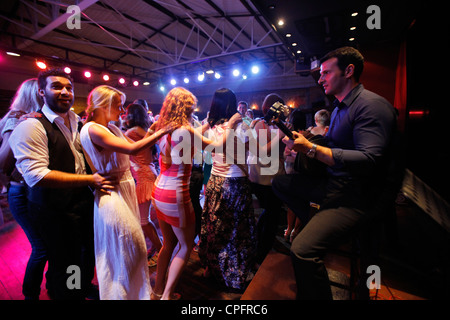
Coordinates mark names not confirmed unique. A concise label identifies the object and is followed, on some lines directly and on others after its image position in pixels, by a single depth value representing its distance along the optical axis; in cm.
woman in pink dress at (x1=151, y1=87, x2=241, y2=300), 170
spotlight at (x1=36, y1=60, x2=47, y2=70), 741
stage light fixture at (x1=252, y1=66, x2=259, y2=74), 989
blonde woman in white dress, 142
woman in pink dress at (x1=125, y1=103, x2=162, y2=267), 246
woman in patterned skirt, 205
